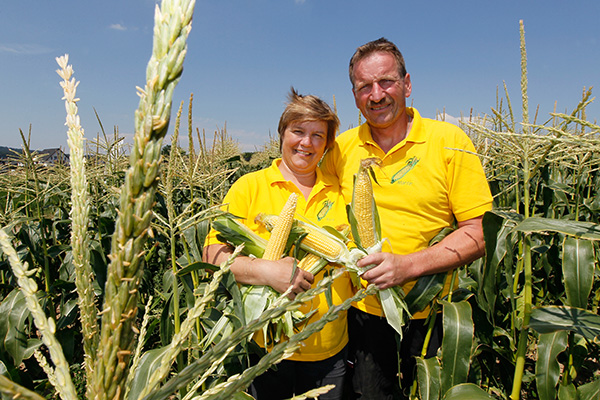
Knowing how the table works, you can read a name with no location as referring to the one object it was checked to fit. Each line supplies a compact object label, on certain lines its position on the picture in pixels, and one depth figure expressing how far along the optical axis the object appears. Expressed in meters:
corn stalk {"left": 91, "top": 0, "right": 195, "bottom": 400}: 0.20
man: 1.06
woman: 1.06
